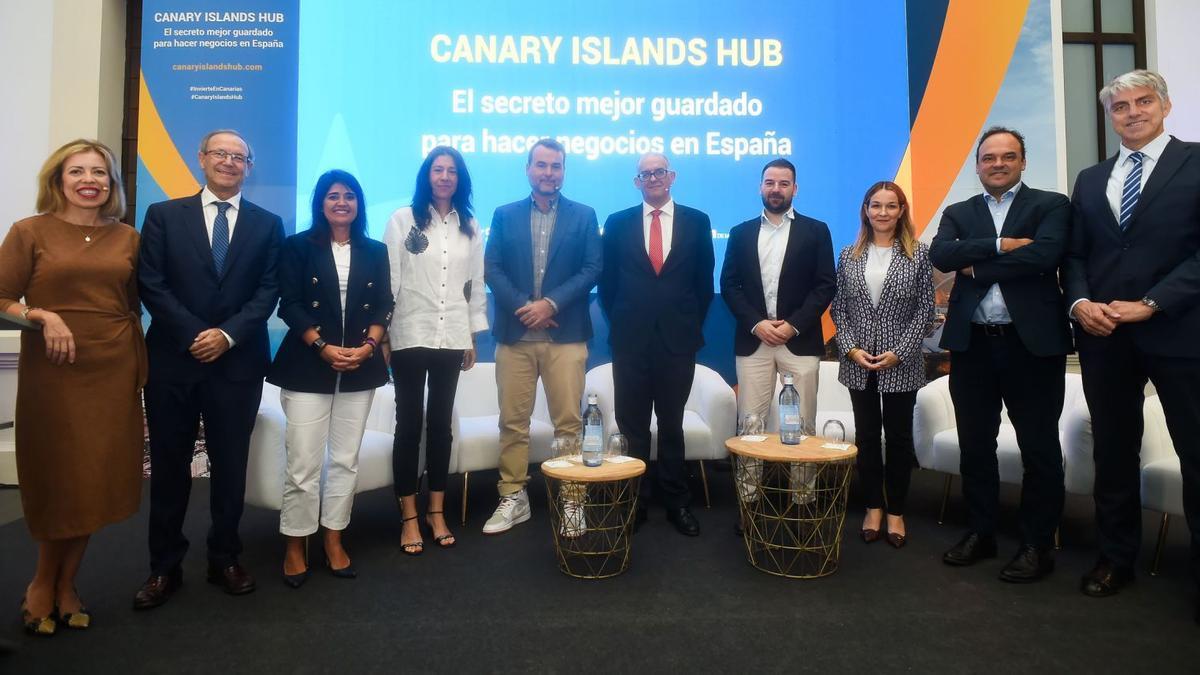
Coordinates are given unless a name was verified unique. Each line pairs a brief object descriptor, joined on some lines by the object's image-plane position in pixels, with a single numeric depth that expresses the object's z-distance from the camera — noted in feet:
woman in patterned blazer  8.79
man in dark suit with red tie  9.43
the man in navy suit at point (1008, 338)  7.45
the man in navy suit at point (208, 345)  6.95
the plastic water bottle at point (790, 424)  8.20
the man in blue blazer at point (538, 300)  9.58
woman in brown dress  6.28
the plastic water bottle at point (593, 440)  7.88
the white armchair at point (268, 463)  8.30
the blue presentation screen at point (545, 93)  13.38
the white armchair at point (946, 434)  9.47
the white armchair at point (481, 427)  10.25
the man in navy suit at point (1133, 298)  6.57
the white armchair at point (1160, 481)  7.83
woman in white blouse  8.66
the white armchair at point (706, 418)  11.08
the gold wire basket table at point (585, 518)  7.57
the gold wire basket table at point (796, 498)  7.66
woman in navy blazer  7.63
